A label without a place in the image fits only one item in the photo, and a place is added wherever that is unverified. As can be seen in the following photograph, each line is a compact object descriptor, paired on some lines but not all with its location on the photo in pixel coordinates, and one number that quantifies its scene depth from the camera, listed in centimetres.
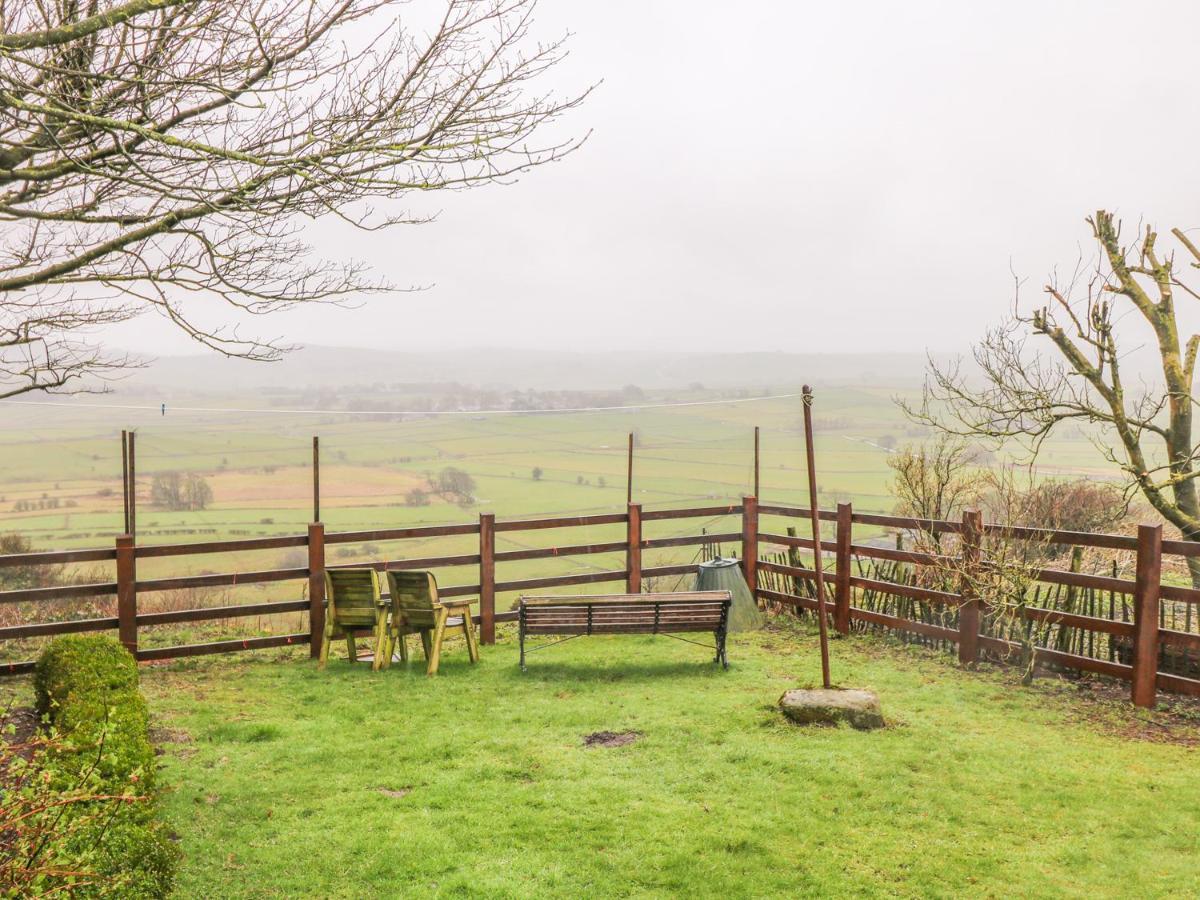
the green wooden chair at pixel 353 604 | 821
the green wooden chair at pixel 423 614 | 792
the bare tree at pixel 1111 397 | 970
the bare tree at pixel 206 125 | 494
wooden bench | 799
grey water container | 984
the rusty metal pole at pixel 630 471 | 1076
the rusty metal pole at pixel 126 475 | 871
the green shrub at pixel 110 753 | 359
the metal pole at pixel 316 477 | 878
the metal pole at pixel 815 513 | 632
